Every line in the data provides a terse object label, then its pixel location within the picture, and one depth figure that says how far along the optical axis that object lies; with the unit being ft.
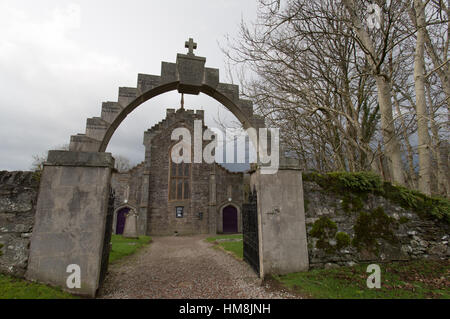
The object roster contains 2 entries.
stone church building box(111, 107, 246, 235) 63.41
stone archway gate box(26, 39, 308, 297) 13.05
